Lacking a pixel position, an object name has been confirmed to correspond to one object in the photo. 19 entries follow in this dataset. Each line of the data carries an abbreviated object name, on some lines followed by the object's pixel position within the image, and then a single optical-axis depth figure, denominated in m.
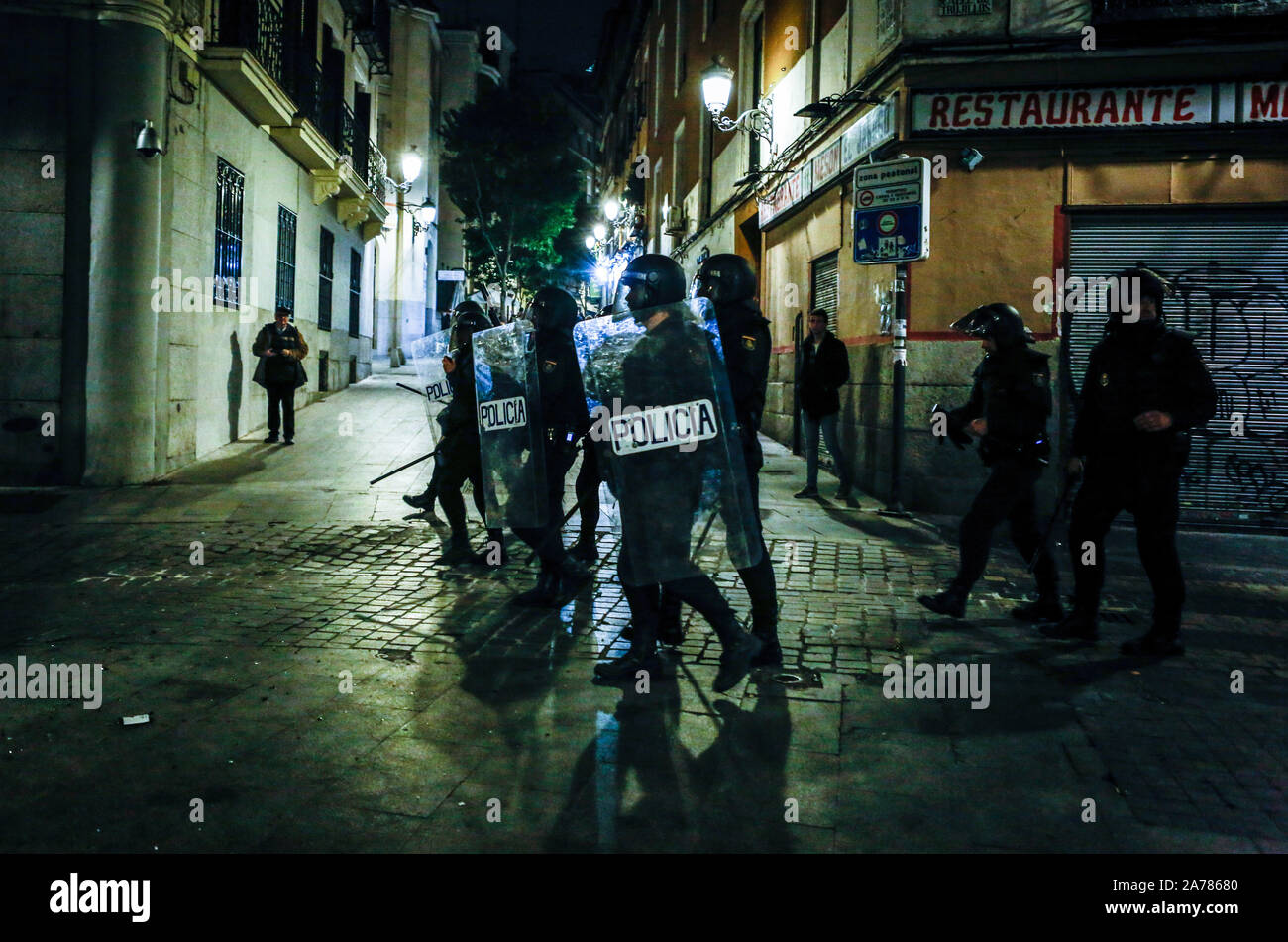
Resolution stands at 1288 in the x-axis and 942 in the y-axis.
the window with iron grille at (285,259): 16.02
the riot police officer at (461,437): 7.33
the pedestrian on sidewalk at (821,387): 10.33
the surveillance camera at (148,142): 10.58
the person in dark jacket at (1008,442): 5.64
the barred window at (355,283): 21.58
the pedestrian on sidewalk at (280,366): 13.10
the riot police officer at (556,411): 6.17
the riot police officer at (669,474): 4.30
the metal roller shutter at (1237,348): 9.57
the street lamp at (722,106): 13.50
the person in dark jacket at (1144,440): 5.14
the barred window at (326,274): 18.89
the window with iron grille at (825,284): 12.93
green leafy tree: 35.12
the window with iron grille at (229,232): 13.13
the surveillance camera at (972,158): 9.76
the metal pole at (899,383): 9.56
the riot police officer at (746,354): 4.68
